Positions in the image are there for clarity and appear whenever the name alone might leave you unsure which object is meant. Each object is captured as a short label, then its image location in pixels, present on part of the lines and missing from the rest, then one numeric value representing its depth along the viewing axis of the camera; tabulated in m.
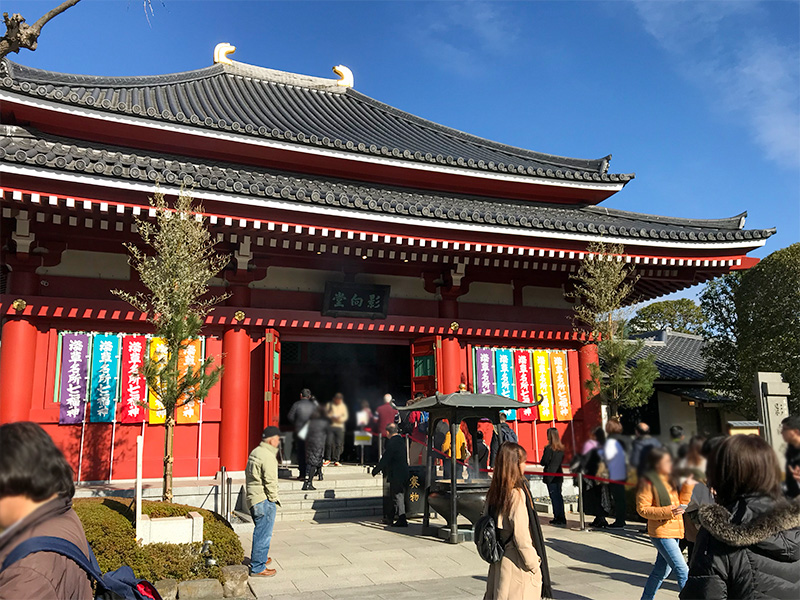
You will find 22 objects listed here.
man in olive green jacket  7.50
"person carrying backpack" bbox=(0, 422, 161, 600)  2.09
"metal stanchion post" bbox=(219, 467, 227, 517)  10.66
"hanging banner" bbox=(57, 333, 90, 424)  10.92
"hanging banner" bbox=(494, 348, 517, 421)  14.36
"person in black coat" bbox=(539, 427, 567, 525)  11.16
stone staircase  11.08
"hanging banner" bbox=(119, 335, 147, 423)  11.28
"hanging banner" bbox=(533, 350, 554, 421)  14.63
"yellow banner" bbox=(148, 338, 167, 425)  11.30
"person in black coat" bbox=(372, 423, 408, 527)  10.43
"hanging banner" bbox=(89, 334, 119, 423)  11.11
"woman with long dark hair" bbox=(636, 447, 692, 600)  5.54
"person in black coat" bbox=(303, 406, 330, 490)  11.59
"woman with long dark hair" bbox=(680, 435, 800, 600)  2.53
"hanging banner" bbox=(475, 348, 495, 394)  14.20
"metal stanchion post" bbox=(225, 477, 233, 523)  10.52
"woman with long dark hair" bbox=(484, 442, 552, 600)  4.34
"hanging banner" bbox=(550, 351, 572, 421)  14.77
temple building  10.66
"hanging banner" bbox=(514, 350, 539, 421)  14.50
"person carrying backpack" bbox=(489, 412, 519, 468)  11.37
